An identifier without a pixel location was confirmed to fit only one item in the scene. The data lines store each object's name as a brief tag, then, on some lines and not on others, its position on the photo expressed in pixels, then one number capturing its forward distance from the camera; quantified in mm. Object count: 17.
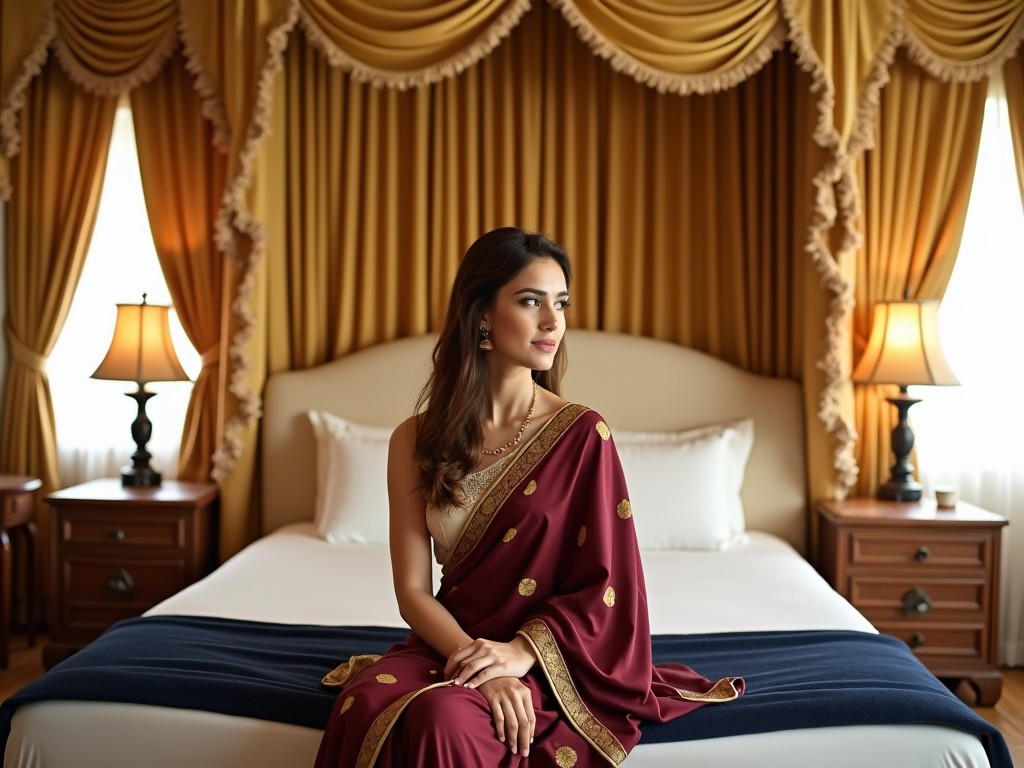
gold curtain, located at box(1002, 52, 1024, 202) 3736
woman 1841
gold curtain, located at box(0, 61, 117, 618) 4027
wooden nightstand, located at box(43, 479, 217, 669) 3543
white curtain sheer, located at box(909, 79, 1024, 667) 3834
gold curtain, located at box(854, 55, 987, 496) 3738
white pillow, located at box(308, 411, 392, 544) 3486
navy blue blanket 2086
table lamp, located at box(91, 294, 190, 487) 3715
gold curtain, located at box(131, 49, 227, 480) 3992
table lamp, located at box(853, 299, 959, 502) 3488
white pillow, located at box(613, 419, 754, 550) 3428
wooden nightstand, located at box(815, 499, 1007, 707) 3350
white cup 3471
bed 2086
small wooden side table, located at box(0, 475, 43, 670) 3639
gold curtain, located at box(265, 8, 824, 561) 3900
